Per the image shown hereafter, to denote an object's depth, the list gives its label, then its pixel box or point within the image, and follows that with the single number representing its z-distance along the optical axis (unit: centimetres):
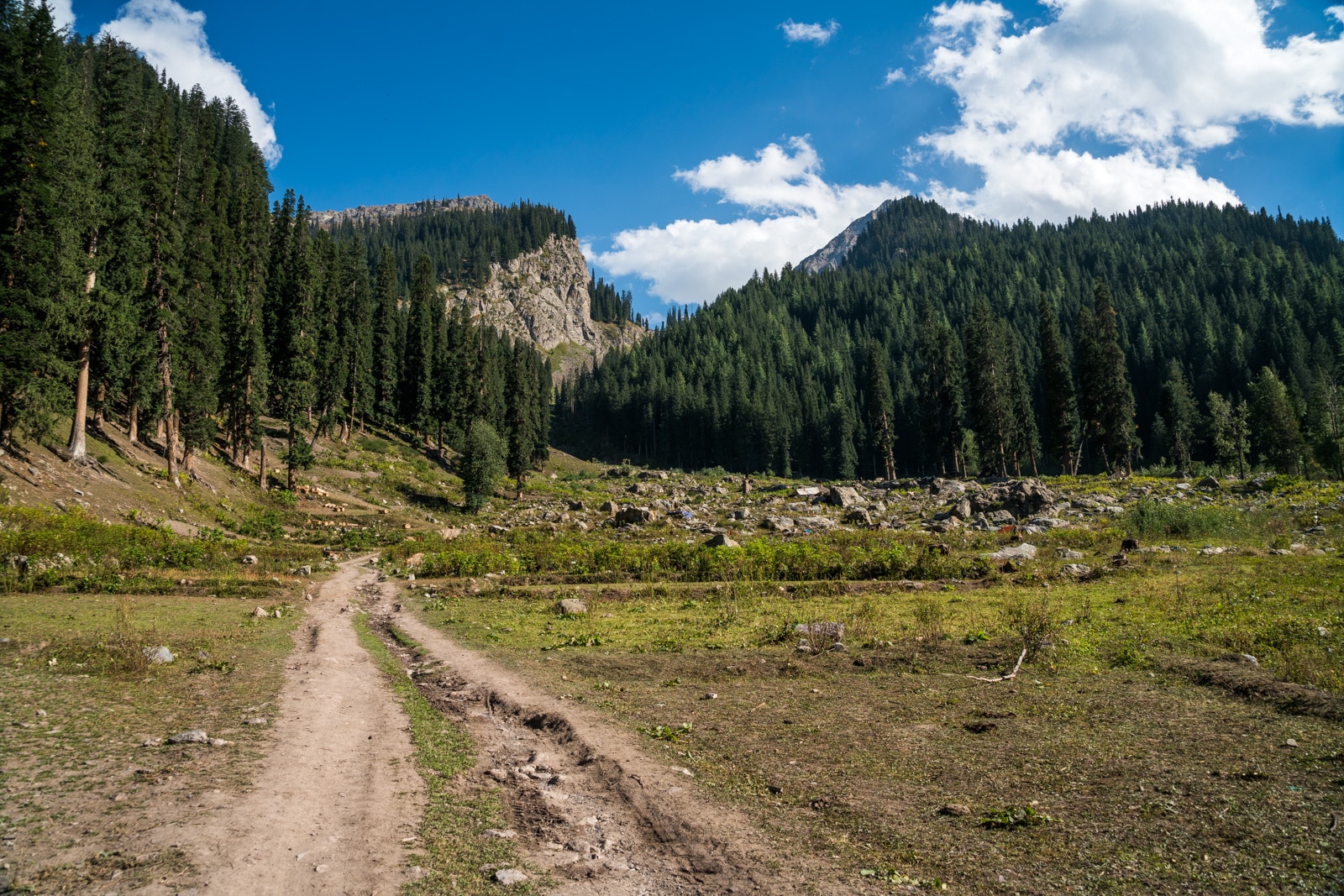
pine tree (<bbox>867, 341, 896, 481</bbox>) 9169
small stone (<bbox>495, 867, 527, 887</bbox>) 490
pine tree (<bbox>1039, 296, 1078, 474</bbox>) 6600
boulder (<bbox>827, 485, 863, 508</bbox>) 5381
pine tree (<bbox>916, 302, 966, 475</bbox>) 8056
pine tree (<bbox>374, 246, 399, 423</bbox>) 7725
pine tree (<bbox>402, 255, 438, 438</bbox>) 7956
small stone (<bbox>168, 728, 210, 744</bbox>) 745
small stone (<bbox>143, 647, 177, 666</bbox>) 1104
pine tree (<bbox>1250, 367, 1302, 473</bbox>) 6994
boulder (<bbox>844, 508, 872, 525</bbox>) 4462
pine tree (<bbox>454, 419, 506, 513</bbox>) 5575
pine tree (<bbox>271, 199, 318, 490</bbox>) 4769
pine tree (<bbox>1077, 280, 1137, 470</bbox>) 6172
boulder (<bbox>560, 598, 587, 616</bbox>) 1990
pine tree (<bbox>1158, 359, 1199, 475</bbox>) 8844
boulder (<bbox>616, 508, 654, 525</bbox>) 4853
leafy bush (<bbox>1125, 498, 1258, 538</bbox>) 3120
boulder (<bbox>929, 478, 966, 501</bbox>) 5541
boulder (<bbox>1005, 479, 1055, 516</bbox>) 4553
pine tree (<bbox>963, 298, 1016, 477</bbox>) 7106
